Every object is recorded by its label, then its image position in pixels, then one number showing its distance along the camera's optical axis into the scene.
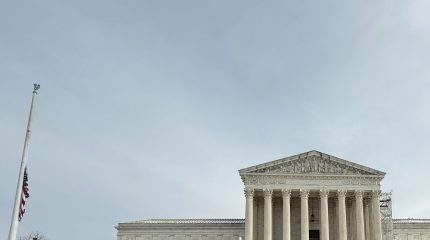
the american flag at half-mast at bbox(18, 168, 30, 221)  29.78
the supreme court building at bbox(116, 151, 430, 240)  64.12
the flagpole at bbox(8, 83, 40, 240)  28.57
